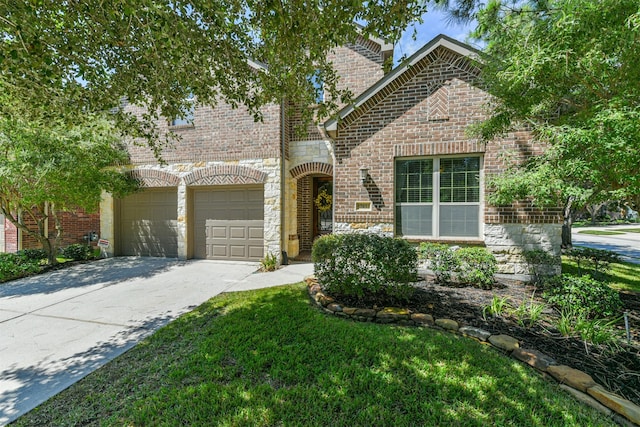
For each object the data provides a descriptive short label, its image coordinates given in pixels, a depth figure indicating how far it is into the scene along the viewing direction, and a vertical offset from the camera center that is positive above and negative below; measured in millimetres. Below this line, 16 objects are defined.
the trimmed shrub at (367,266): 4273 -915
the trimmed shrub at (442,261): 5539 -1072
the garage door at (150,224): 9047 -497
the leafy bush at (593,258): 4859 -866
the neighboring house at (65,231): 9734 -831
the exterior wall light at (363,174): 7012 +912
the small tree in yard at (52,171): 6410 +962
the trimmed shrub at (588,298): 3633 -1213
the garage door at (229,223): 8352 -430
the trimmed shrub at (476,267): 5320 -1143
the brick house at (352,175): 6363 +958
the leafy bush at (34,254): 8133 -1368
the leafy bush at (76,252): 8664 -1392
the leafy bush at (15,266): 6526 -1455
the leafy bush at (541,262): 5711 -1115
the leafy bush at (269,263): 7338 -1473
